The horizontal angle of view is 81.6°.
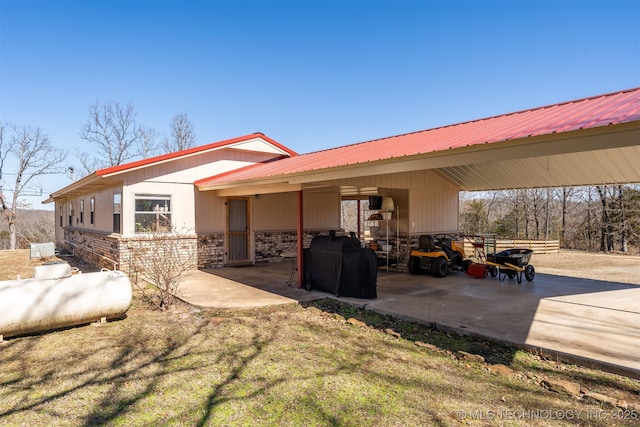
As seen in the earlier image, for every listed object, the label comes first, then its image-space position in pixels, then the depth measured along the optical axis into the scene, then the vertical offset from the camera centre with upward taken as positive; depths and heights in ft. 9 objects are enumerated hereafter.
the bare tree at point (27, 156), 88.60 +16.04
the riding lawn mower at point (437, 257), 31.91 -3.78
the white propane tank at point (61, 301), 16.19 -3.81
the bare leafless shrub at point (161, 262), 22.13 -3.38
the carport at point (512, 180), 14.14 +2.48
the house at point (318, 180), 17.02 +2.72
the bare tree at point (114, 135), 100.22 +22.98
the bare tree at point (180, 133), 104.94 +24.09
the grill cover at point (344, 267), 23.61 -3.41
